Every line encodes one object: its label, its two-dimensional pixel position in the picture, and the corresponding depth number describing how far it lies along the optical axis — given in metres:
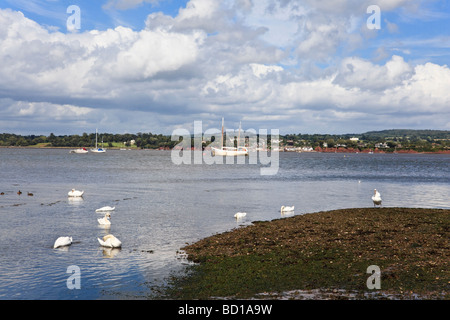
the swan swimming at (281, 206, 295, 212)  38.03
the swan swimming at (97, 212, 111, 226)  30.71
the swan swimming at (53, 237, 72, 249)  23.89
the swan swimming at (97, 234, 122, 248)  23.88
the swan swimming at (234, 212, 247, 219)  34.50
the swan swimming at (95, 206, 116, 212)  37.94
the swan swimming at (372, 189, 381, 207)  46.63
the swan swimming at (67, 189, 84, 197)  47.91
